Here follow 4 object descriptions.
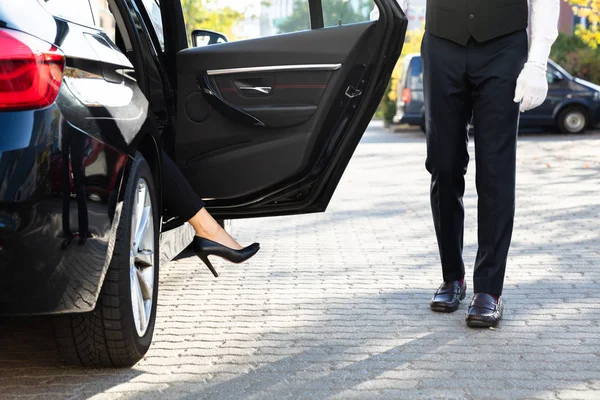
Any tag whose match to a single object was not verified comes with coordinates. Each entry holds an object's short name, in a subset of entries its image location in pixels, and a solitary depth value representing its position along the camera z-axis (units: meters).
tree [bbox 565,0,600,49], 19.29
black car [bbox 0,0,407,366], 3.15
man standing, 4.55
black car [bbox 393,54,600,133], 21.31
